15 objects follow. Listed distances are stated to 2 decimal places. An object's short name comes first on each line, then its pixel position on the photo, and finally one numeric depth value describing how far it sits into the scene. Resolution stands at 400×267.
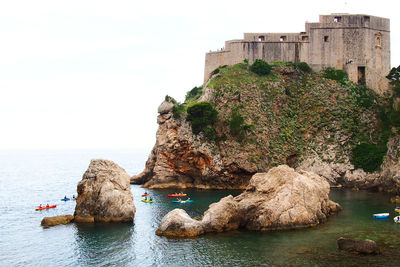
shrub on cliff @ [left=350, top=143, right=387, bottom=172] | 60.06
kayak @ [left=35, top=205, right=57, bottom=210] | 51.12
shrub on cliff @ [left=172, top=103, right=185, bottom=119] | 67.19
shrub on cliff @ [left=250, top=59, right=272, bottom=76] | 72.19
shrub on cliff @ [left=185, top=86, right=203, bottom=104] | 76.25
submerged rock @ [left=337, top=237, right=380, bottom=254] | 28.80
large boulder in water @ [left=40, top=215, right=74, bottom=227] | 40.72
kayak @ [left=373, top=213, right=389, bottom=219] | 39.69
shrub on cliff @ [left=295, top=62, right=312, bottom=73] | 72.88
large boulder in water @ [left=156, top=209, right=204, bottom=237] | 34.72
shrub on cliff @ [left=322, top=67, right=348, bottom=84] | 70.44
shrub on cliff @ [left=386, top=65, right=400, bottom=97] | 64.10
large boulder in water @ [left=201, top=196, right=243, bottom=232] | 35.50
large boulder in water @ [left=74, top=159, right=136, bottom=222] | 40.97
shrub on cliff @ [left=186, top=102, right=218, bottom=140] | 64.50
